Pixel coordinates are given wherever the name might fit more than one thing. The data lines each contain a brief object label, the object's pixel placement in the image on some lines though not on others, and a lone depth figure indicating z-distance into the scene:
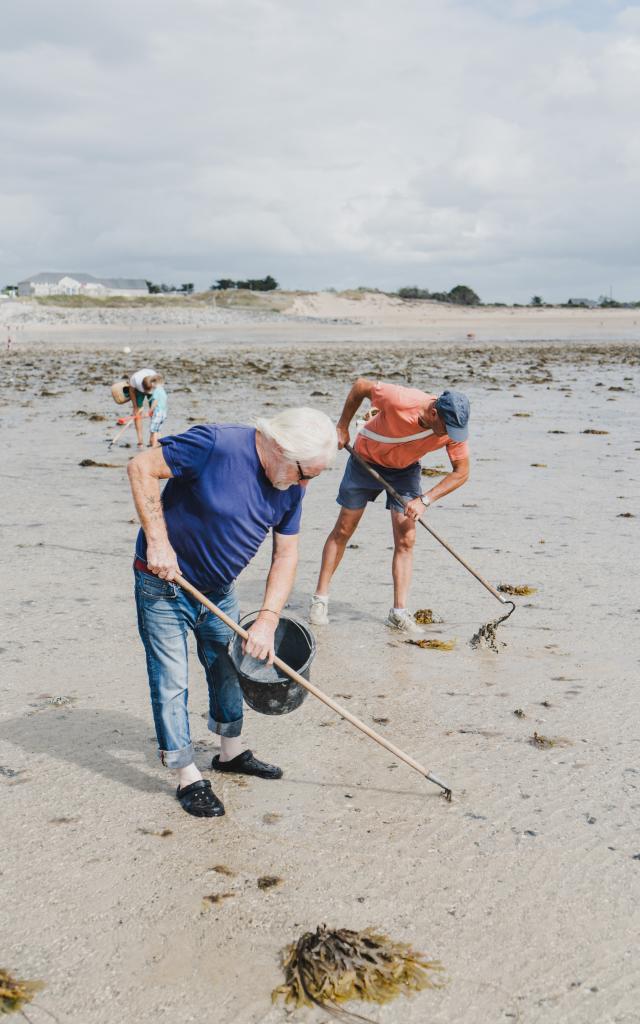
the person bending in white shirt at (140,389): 12.04
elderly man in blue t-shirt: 3.44
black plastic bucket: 3.81
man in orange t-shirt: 5.78
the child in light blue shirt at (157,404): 12.33
